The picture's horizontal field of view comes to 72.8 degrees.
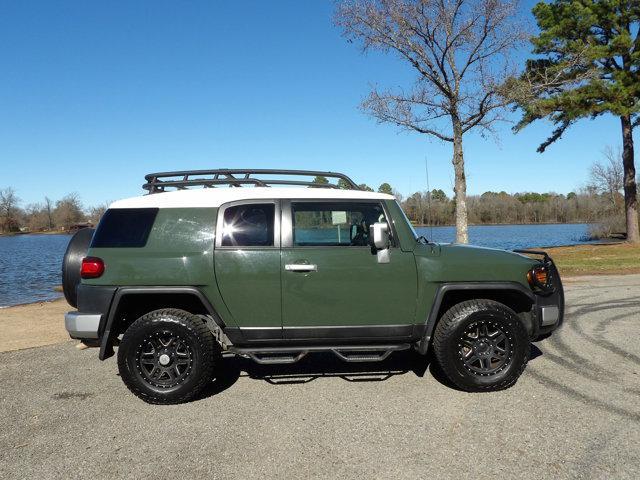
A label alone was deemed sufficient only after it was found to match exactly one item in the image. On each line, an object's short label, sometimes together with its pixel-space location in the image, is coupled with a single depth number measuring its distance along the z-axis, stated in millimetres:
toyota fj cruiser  3889
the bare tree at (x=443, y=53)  14016
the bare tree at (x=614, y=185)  36812
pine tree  18266
